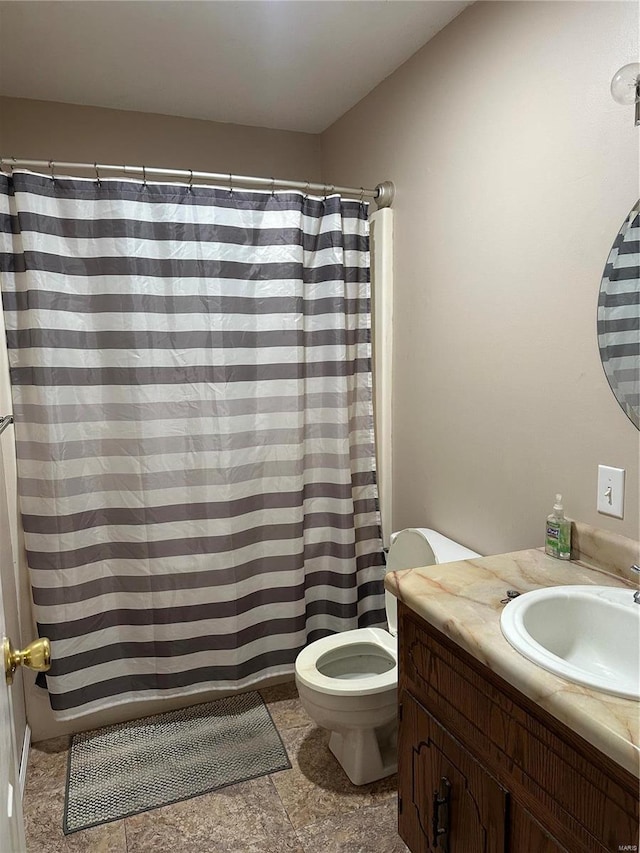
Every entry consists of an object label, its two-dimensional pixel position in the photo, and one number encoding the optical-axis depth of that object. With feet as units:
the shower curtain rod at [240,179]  6.39
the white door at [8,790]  2.91
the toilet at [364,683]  6.06
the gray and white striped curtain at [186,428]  6.69
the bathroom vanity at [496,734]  3.03
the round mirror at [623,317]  4.42
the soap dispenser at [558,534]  5.05
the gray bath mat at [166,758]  6.31
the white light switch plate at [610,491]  4.64
